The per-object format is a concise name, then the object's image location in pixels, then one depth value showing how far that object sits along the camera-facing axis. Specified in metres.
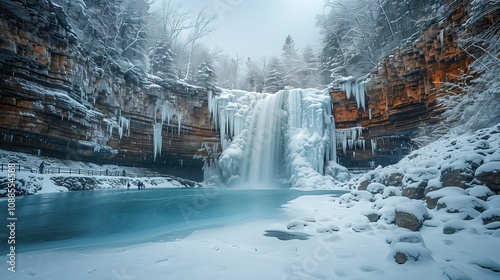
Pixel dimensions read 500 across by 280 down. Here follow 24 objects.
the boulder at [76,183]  13.50
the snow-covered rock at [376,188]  6.77
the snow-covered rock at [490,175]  3.74
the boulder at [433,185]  4.60
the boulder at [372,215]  4.38
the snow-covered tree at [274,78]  34.28
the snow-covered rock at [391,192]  5.55
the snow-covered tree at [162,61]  27.91
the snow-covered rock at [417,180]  5.07
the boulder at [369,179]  8.31
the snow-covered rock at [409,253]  2.50
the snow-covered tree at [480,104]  5.97
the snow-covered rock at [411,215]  3.52
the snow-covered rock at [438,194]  3.96
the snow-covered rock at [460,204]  3.47
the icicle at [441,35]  13.26
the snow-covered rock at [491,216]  3.14
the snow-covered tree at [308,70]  33.38
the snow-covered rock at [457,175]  4.21
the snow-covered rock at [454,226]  3.20
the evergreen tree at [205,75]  27.59
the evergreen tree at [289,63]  34.09
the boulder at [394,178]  6.69
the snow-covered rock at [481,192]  3.66
